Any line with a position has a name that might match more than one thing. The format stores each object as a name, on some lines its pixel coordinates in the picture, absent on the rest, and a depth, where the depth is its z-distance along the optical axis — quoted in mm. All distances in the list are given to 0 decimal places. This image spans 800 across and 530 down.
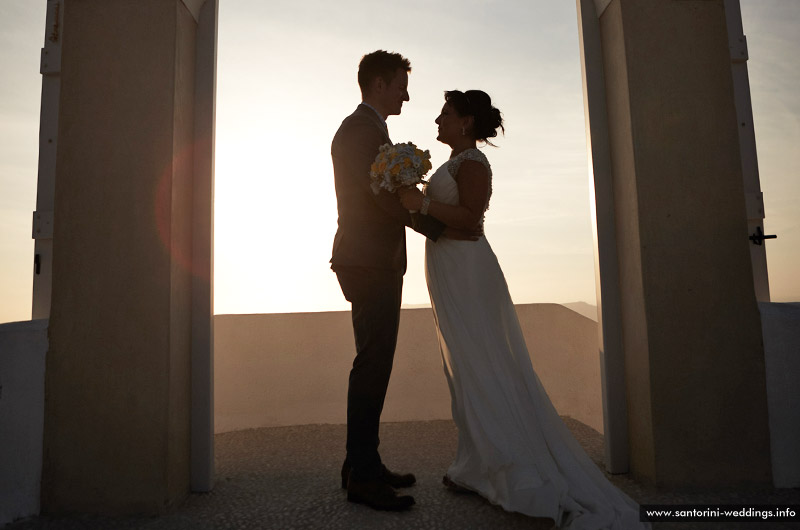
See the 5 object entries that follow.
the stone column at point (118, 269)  2648
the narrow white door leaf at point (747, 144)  2973
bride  2361
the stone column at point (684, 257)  2871
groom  2707
